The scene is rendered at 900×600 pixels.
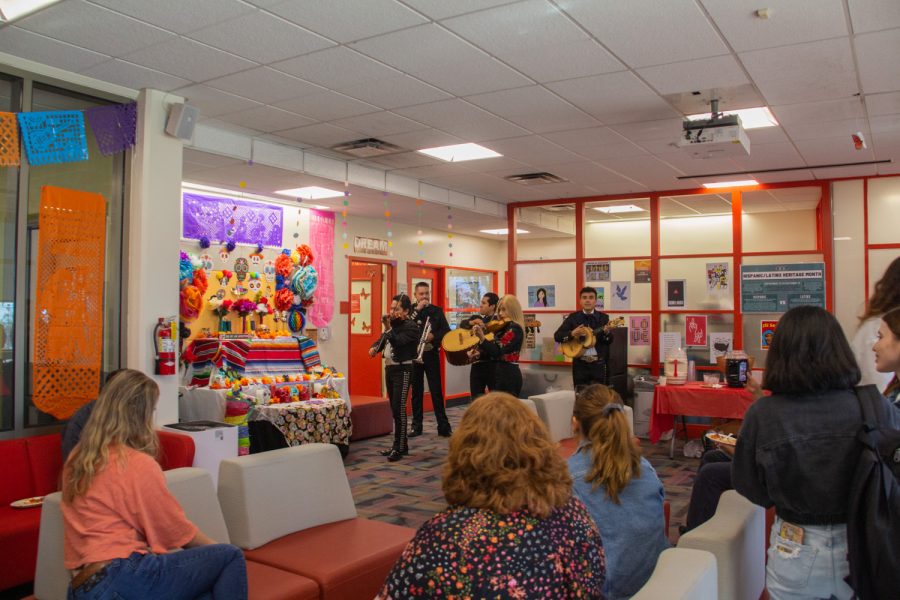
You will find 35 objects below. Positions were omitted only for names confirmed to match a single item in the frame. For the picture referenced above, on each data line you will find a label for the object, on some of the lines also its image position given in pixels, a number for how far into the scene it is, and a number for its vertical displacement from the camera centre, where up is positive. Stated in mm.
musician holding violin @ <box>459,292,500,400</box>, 6738 -545
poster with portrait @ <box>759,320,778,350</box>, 8258 -181
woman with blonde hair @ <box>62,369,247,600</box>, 2373 -725
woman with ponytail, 2379 -610
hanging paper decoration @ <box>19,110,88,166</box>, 4586 +1141
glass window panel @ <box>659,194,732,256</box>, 8836 +1129
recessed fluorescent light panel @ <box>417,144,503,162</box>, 6812 +1536
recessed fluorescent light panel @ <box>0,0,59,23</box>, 3740 +1582
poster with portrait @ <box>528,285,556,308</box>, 9625 +244
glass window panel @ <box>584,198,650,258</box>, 9094 +1082
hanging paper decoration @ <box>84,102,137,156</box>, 4969 +1292
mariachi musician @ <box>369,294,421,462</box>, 6914 -401
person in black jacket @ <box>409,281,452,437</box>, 7434 -505
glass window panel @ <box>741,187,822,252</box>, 8531 +1160
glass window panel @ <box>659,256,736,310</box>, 8508 +386
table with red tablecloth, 6703 -816
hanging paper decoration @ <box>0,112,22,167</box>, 4480 +1061
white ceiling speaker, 5102 +1358
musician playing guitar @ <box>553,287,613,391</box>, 7848 -240
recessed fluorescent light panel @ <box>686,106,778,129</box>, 5551 +1542
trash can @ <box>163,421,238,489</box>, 4723 -838
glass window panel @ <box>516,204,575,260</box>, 9625 +1099
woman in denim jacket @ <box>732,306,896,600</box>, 2035 -376
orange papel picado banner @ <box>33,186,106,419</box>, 4703 +82
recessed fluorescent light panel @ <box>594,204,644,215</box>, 9375 +1373
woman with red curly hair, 1589 -483
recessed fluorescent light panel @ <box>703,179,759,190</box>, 8340 +1519
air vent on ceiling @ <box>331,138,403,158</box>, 6504 +1507
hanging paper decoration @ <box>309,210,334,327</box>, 8969 +647
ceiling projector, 5266 +1296
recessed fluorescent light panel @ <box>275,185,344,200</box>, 7875 +1324
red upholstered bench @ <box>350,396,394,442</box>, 7986 -1143
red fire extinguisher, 5082 -234
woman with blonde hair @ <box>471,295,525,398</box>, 6613 -329
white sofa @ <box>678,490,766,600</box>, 2344 -763
